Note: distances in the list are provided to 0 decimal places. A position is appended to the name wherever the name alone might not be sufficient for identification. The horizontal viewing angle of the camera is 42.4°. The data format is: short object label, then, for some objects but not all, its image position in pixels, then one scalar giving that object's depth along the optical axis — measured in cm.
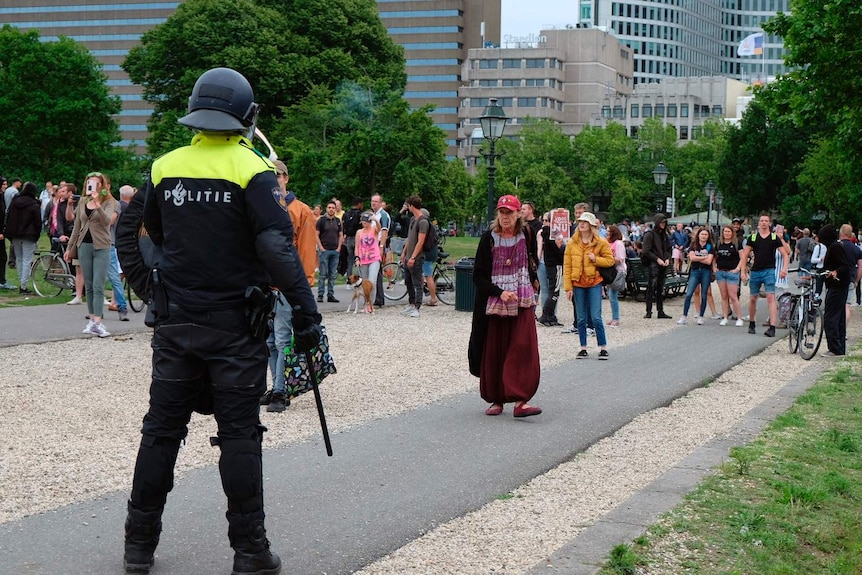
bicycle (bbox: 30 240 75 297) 1856
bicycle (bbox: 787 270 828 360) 1470
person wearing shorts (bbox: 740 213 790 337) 1731
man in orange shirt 901
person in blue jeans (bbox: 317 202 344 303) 2077
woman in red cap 905
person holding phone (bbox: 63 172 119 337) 1362
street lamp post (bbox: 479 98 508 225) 2162
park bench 2438
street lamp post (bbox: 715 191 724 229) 7238
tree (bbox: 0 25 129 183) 5728
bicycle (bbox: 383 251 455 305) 2239
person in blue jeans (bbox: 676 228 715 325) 1902
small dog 1888
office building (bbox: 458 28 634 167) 14050
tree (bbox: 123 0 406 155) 5084
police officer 458
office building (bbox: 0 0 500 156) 13825
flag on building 9375
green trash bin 2014
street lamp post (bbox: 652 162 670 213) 4252
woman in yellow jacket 1318
